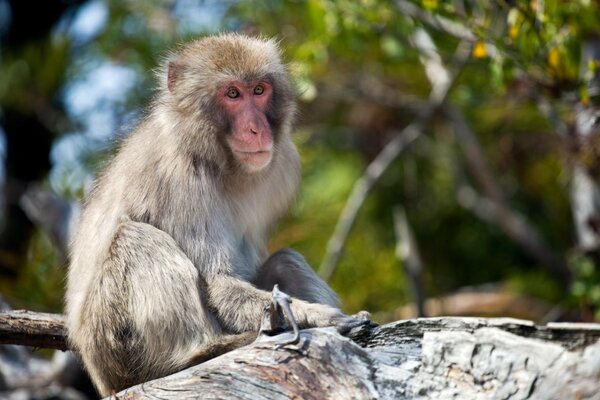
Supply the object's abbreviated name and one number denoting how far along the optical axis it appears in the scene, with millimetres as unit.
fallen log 7703
